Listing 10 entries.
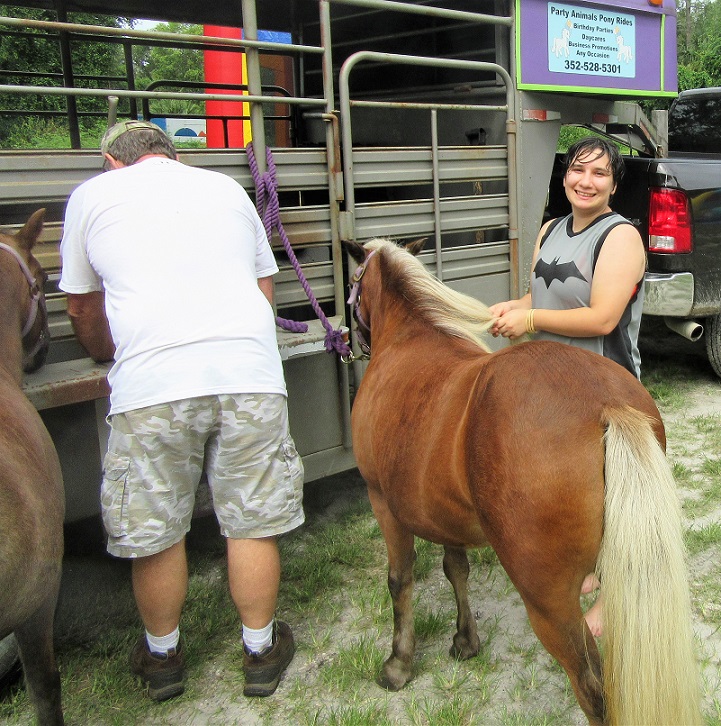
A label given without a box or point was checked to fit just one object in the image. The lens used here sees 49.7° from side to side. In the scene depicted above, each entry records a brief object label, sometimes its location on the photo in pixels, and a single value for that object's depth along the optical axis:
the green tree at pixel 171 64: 24.00
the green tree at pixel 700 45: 18.11
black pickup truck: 4.98
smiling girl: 2.46
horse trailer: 2.86
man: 2.30
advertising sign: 4.05
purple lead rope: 3.07
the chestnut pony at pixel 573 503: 1.83
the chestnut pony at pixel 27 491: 1.93
